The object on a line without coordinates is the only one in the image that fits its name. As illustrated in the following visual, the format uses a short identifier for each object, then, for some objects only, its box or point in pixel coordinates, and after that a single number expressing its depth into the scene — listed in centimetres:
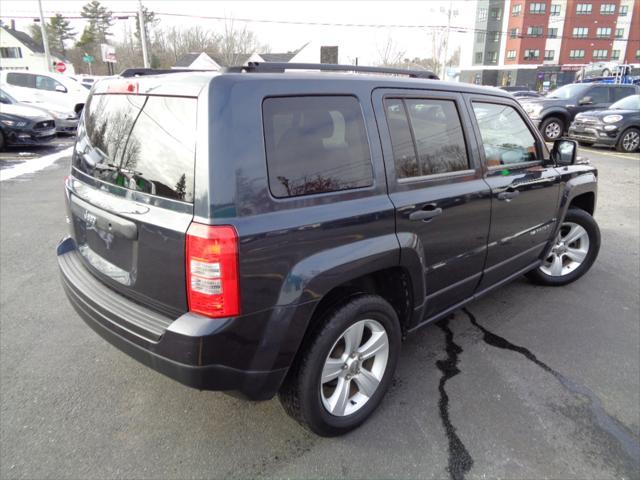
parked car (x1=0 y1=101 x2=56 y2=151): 1132
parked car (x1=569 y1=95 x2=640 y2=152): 1254
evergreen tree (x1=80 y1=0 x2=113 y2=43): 7500
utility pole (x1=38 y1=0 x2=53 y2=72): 2717
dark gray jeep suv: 189
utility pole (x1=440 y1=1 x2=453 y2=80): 3868
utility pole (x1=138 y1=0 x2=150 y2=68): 2573
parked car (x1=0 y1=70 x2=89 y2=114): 1543
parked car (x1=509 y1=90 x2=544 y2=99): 2310
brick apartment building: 6719
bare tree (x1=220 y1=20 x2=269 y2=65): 4456
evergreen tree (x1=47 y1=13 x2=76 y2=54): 8050
